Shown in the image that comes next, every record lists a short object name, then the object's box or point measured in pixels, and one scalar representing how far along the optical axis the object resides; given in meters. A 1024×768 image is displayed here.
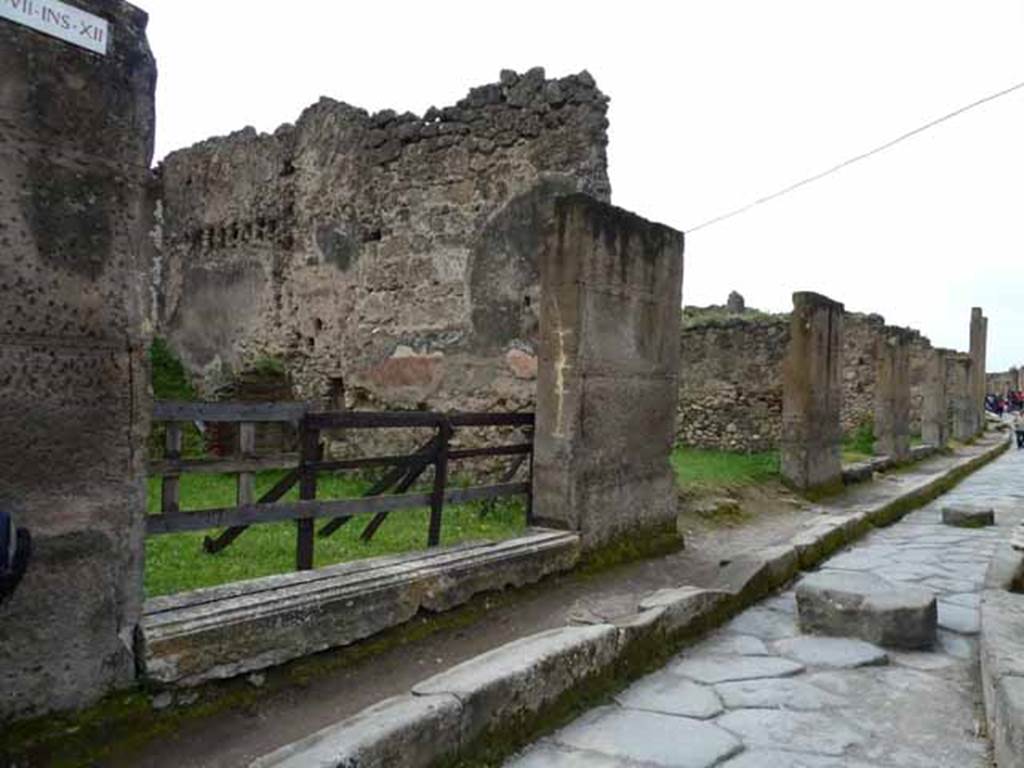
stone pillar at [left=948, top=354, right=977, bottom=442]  21.62
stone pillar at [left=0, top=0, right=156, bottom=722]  2.47
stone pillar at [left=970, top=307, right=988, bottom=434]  26.11
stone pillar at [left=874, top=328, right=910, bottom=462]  13.42
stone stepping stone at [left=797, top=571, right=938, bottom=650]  4.13
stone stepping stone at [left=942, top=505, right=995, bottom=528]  7.91
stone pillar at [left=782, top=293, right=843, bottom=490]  9.48
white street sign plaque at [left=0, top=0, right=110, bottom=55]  2.43
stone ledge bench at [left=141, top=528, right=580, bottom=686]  2.83
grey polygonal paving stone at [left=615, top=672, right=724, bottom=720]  3.37
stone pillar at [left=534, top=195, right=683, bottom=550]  5.05
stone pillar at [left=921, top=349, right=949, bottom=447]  16.94
